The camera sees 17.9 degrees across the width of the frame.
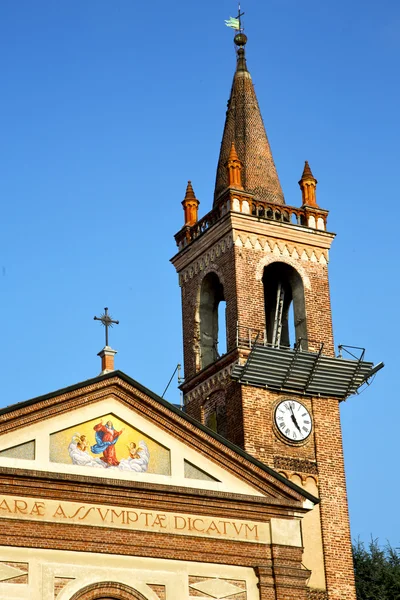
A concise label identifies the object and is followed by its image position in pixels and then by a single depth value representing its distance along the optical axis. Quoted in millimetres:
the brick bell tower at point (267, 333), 35562
